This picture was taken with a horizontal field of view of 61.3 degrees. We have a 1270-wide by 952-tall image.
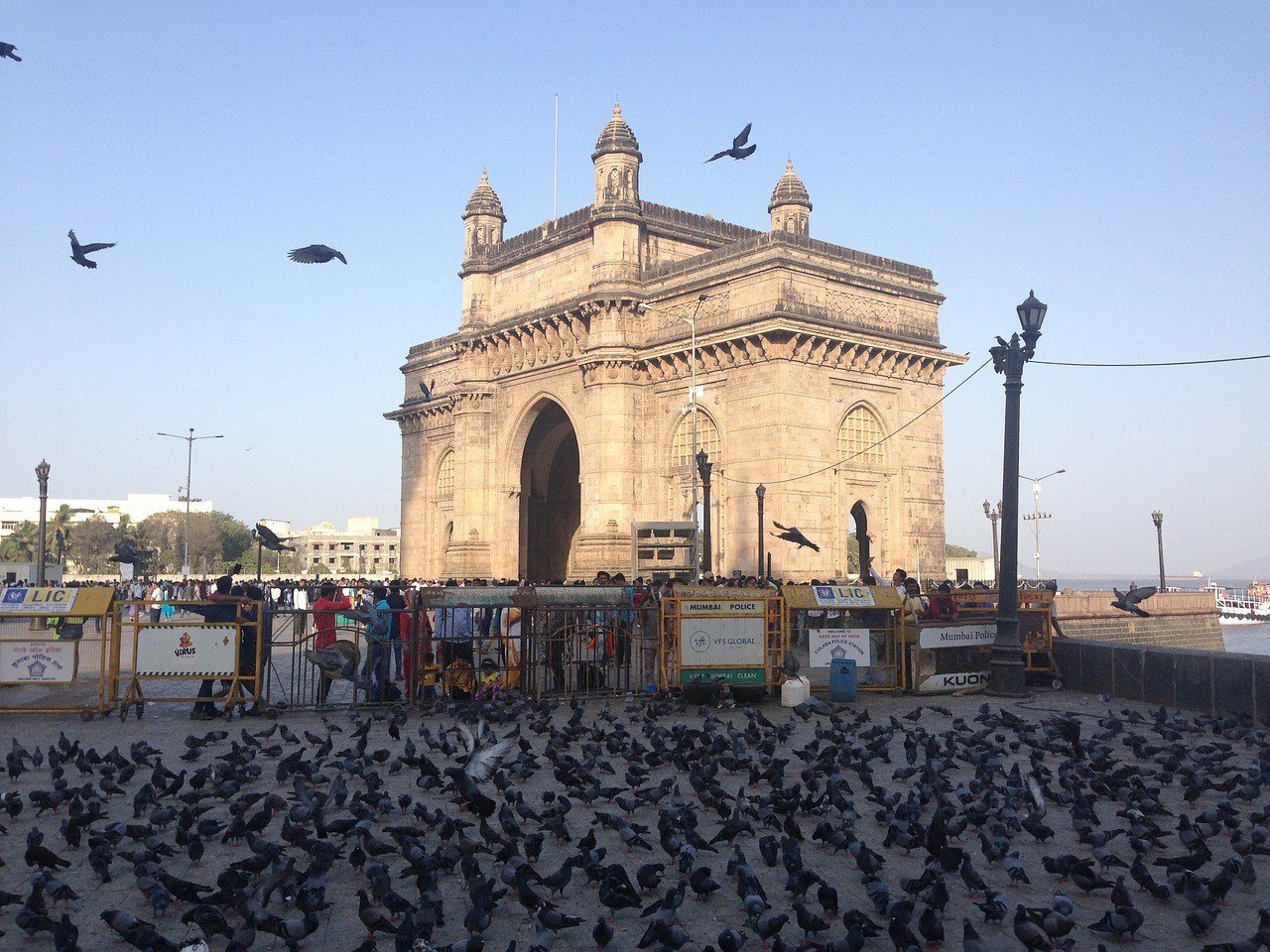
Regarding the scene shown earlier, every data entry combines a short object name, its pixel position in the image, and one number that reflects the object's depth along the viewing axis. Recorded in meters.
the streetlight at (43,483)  32.53
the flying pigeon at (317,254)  16.98
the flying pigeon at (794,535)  25.14
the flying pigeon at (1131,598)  16.17
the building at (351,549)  126.94
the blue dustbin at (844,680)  14.45
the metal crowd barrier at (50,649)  13.05
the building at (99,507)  139.27
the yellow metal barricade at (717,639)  13.91
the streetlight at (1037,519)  64.26
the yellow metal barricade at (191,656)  12.92
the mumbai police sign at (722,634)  13.93
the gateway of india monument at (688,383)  31.64
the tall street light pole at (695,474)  30.44
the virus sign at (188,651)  12.95
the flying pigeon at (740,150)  22.05
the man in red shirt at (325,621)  13.73
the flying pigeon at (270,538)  22.19
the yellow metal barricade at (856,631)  14.68
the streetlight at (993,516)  46.81
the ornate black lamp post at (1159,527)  42.06
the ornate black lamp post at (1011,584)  14.66
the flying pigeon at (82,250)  15.53
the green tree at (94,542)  96.50
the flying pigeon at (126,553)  26.69
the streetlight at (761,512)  28.27
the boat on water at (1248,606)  71.19
